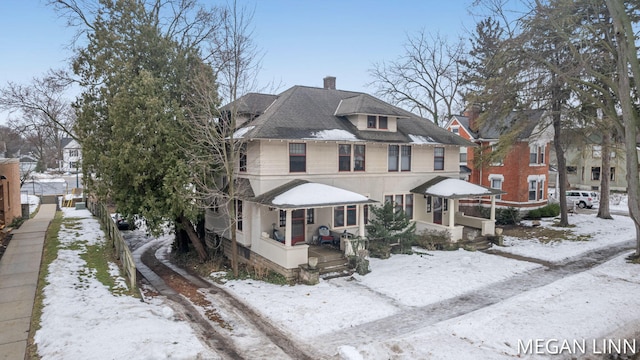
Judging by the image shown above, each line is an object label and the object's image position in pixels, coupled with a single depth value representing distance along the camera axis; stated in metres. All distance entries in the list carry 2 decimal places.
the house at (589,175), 45.91
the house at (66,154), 79.09
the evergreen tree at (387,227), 18.31
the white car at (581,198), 34.90
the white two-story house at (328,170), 16.80
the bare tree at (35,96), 19.98
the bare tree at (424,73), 37.38
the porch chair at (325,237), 18.59
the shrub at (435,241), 20.17
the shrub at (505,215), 27.31
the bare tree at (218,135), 15.48
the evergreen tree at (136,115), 15.88
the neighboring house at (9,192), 21.38
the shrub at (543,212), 28.89
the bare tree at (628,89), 10.84
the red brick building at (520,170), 29.48
